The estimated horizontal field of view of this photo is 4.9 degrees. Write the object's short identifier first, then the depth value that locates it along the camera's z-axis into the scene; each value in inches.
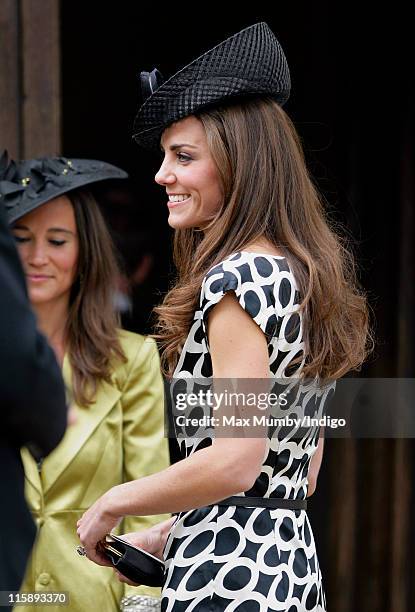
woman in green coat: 352.7
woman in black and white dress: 315.2
